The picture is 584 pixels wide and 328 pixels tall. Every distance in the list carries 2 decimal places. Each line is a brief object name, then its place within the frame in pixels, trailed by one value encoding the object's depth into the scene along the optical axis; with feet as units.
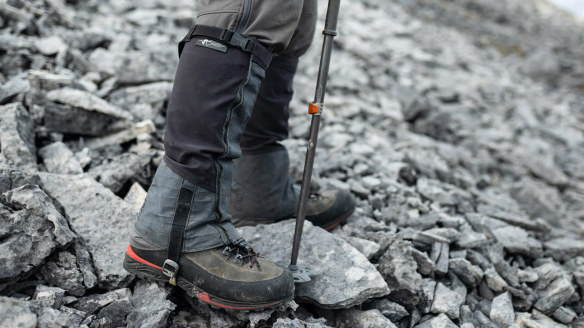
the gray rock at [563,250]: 9.94
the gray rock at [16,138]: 7.73
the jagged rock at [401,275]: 7.03
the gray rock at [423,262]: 7.79
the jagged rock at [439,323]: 6.75
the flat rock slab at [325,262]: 6.49
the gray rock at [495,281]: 7.92
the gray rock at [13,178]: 6.55
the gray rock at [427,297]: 7.20
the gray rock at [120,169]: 8.33
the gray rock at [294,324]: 5.63
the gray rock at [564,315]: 7.78
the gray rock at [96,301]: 5.75
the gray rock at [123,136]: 9.83
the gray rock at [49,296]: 5.47
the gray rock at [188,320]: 6.07
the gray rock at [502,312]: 7.20
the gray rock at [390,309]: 6.84
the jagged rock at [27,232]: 5.57
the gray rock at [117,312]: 5.70
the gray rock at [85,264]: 6.03
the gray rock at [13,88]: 9.08
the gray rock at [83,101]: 9.78
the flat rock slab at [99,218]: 6.33
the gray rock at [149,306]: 5.55
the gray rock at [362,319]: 6.39
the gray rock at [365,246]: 7.60
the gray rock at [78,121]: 9.43
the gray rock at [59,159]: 8.51
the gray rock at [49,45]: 12.17
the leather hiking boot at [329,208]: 8.45
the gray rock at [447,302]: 7.10
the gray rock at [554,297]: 7.88
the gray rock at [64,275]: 5.87
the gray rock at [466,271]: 8.05
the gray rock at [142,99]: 11.05
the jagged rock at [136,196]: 7.85
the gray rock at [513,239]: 9.41
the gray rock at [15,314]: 4.61
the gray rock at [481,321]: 7.12
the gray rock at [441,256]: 8.04
